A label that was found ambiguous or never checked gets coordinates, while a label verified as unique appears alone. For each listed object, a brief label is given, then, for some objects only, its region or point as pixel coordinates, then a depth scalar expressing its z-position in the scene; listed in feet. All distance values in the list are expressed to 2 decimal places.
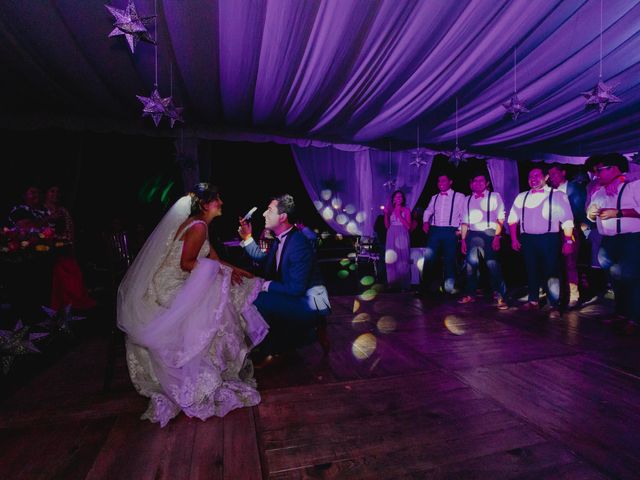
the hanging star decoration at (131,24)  9.07
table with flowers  10.30
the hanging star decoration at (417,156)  22.47
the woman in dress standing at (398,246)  19.57
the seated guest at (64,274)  14.44
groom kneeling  8.95
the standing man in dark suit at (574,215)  16.90
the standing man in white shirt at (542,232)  13.87
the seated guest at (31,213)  13.78
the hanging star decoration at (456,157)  21.84
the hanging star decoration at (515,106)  14.74
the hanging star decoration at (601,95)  13.25
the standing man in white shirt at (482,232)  16.15
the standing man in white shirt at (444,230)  17.08
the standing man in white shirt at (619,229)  11.38
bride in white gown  6.72
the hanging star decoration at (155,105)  13.56
